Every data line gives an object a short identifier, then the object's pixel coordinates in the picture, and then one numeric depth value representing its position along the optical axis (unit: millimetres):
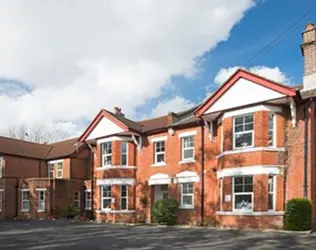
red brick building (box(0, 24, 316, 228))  16356
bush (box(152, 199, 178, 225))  19683
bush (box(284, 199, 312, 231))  15164
